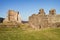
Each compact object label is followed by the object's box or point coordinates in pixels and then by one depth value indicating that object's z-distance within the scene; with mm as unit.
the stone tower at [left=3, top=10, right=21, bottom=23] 22029
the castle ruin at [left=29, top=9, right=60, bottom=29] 18392
